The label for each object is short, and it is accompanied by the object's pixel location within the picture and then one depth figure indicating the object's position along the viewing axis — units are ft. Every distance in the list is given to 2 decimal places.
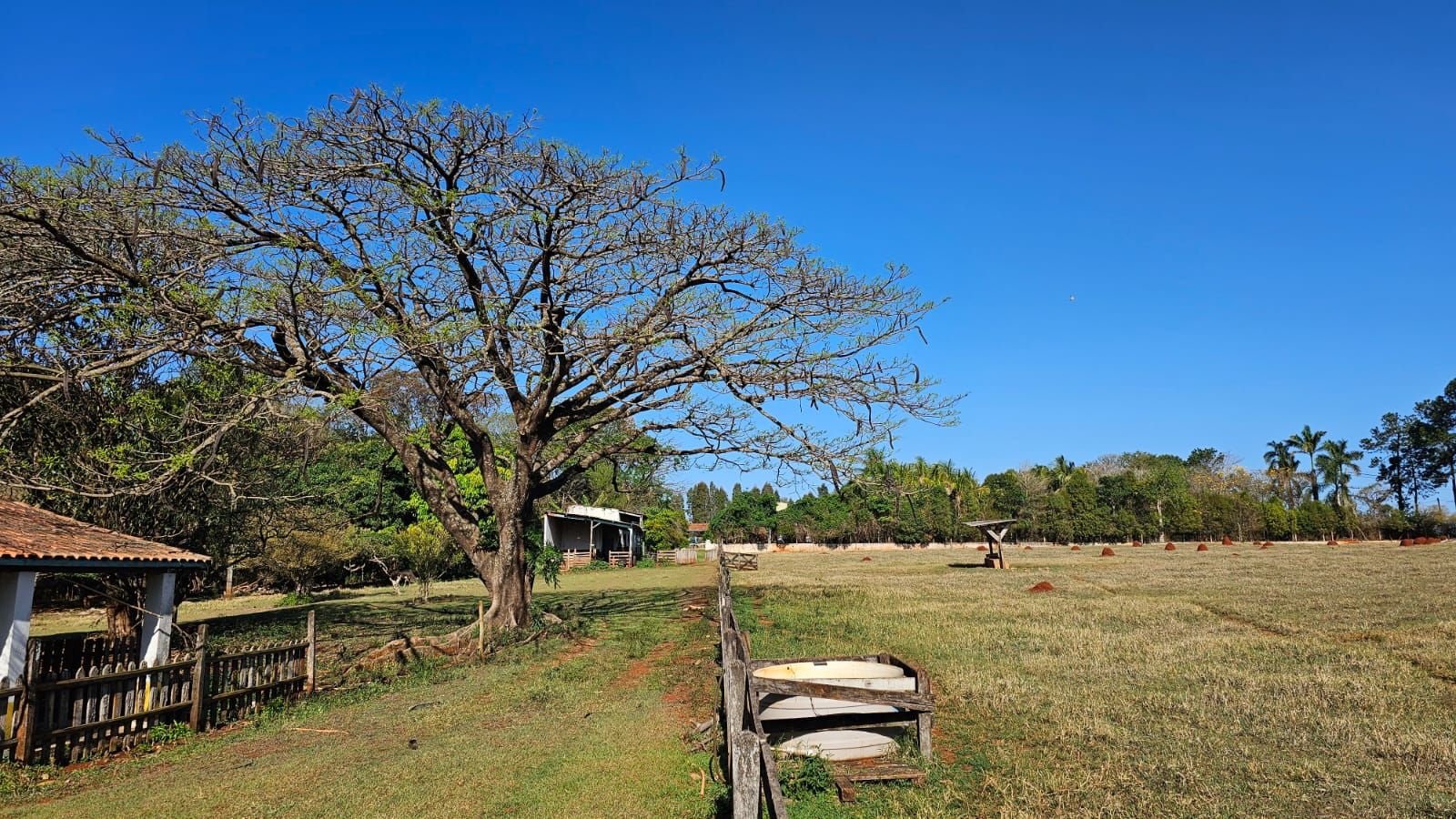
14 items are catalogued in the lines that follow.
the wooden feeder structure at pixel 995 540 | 127.34
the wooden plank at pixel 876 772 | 23.39
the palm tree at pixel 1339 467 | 301.63
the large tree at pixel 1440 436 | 279.08
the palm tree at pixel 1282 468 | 293.02
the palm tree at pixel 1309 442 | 313.65
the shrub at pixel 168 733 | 32.42
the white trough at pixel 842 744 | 25.20
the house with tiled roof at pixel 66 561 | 30.32
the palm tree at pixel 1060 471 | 285.64
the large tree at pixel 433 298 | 43.27
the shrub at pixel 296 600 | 99.95
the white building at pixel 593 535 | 169.78
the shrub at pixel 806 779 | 22.80
